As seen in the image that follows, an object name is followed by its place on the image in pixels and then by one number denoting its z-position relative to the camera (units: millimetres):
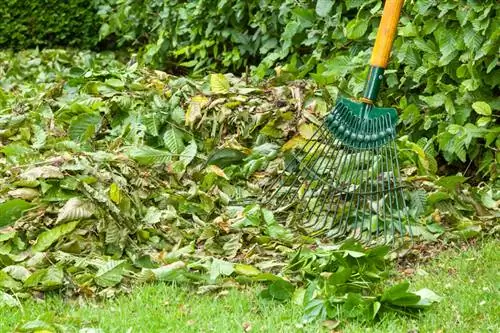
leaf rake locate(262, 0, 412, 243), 6347
